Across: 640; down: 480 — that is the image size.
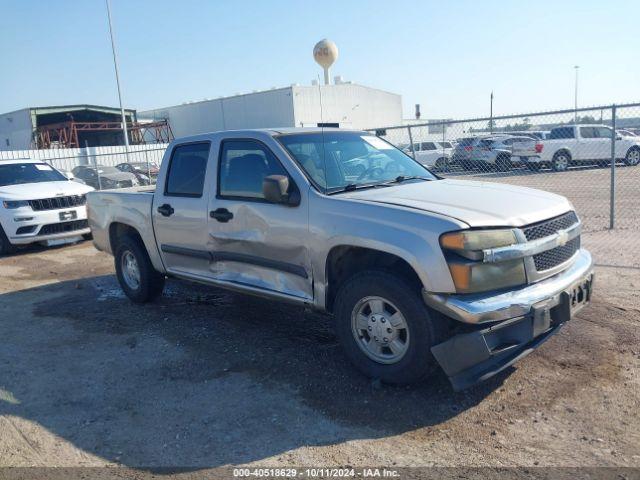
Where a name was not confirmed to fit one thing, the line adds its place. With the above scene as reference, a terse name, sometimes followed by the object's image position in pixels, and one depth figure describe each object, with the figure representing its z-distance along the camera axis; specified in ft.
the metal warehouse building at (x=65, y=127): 125.18
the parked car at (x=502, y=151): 57.47
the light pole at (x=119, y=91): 91.30
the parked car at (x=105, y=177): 55.88
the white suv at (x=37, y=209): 33.06
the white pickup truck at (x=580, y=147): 64.69
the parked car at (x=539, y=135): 70.28
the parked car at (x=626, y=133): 76.26
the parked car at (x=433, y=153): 70.13
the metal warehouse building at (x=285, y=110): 127.75
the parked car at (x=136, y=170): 58.85
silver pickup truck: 11.66
